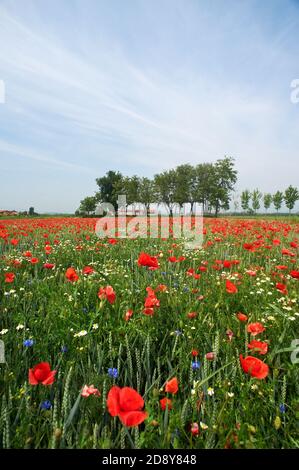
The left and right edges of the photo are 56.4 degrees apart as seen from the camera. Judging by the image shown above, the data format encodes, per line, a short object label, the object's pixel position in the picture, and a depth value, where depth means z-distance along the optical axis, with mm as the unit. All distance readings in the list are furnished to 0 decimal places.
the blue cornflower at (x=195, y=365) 1601
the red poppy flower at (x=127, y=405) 900
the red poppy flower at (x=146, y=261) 2180
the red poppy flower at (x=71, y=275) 2378
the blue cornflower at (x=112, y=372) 1499
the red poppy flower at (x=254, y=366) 1289
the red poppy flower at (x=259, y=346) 1560
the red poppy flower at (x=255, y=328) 1683
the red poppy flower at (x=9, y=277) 2725
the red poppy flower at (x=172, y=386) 1224
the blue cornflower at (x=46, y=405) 1338
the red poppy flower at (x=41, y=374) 1198
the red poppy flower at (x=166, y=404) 1230
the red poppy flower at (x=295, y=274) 2445
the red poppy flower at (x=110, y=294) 2008
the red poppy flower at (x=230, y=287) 2276
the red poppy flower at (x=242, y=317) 1970
